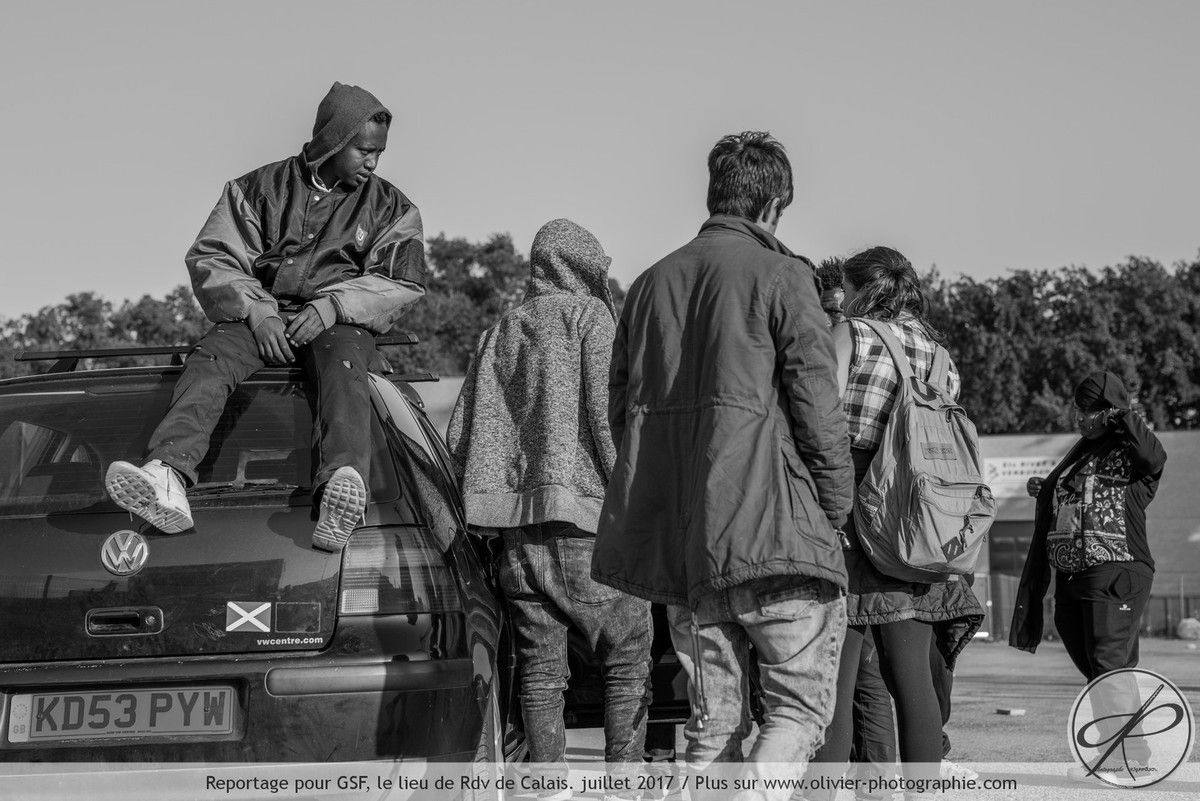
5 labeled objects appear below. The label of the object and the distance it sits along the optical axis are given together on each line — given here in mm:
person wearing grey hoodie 4816
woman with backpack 4660
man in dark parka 3500
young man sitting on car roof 3971
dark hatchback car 3570
